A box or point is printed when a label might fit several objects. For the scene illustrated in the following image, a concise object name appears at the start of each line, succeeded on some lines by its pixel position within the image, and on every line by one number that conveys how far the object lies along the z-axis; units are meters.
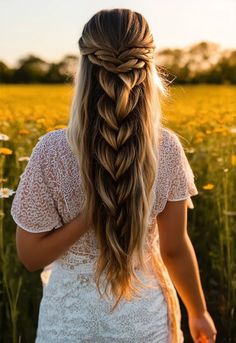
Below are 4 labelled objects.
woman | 1.33
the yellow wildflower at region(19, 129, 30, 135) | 3.42
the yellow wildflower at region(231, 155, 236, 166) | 2.70
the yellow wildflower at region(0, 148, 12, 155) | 2.66
